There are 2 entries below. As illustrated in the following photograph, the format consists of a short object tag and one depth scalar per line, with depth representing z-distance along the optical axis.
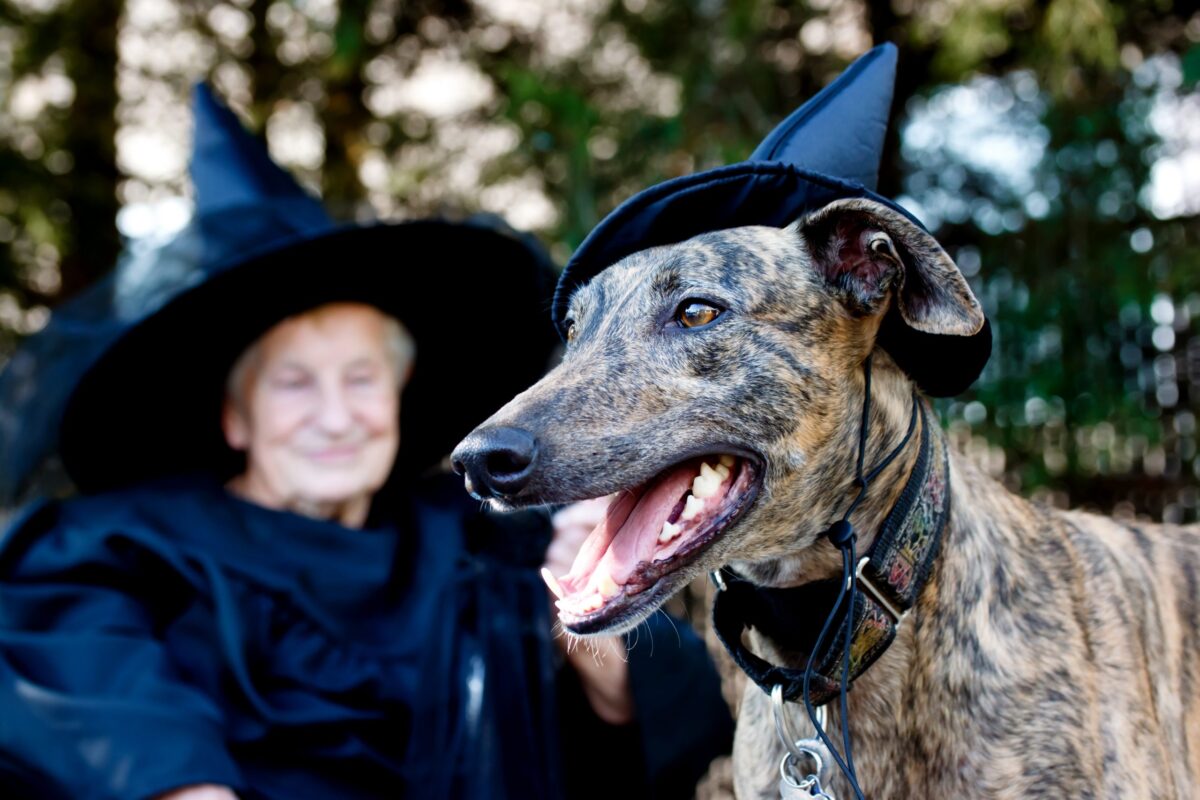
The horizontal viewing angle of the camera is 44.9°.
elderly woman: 0.94
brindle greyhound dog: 0.75
